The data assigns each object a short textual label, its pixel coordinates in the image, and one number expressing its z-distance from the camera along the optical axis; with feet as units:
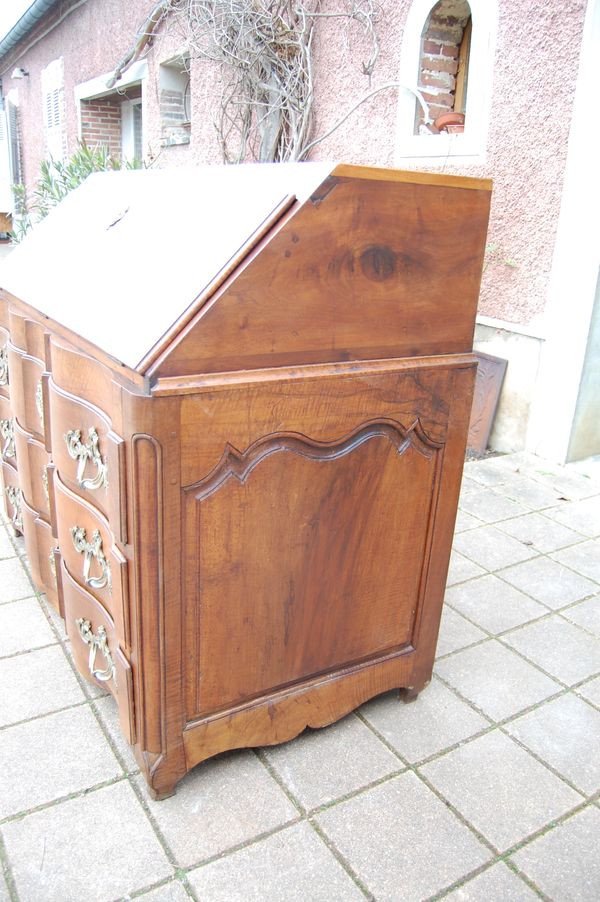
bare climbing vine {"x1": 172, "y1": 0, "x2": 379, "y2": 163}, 17.22
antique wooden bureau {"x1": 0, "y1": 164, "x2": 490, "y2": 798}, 4.54
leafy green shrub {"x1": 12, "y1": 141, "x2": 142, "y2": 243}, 19.77
